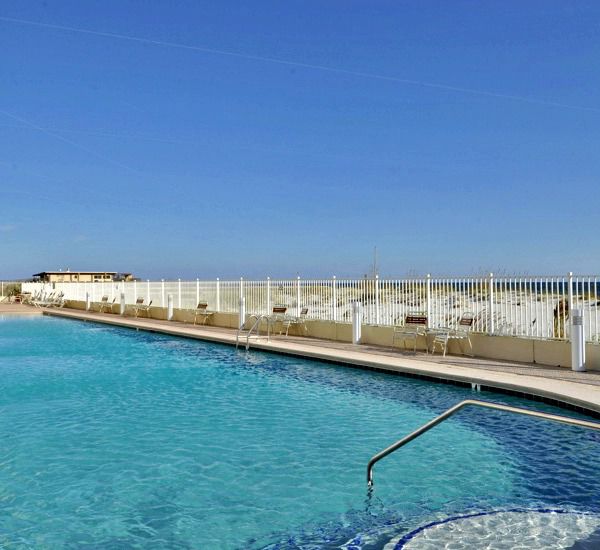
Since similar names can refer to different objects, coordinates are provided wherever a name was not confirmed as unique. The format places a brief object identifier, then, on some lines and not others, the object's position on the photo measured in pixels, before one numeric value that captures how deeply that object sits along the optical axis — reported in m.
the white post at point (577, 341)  10.05
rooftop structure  49.78
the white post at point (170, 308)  23.38
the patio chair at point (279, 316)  16.88
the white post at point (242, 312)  18.53
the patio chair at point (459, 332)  12.30
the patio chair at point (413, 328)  12.93
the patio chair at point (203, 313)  20.73
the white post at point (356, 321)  14.62
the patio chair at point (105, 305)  28.17
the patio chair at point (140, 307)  25.16
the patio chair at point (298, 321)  16.61
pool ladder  14.89
